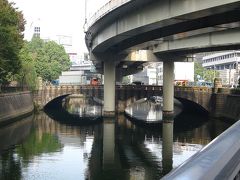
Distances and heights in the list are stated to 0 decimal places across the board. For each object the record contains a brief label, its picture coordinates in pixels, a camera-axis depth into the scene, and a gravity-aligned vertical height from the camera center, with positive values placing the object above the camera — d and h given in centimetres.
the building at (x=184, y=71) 7592 +329
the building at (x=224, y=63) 11307 +859
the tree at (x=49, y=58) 9226 +885
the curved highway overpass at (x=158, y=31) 1950 +471
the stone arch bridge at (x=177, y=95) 4310 -205
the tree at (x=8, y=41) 3246 +493
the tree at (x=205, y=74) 10706 +353
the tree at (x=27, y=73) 5149 +189
